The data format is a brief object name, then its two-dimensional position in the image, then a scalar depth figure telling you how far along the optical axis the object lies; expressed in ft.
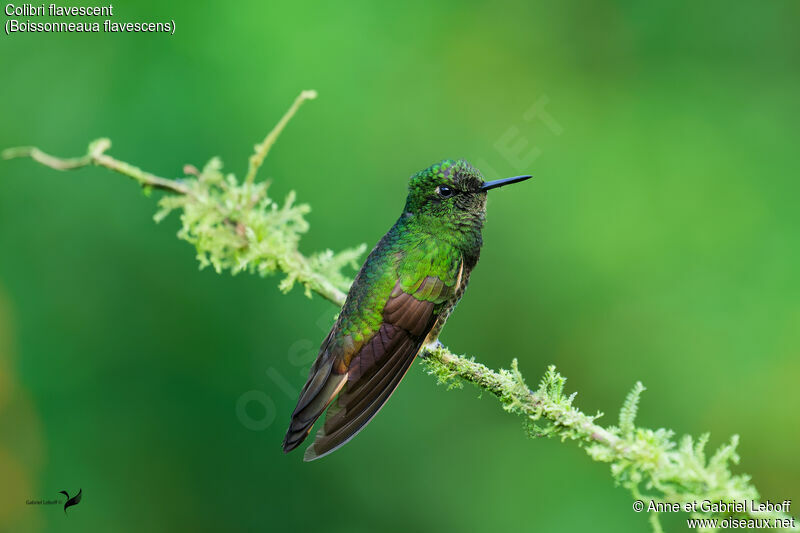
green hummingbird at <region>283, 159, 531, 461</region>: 11.01
